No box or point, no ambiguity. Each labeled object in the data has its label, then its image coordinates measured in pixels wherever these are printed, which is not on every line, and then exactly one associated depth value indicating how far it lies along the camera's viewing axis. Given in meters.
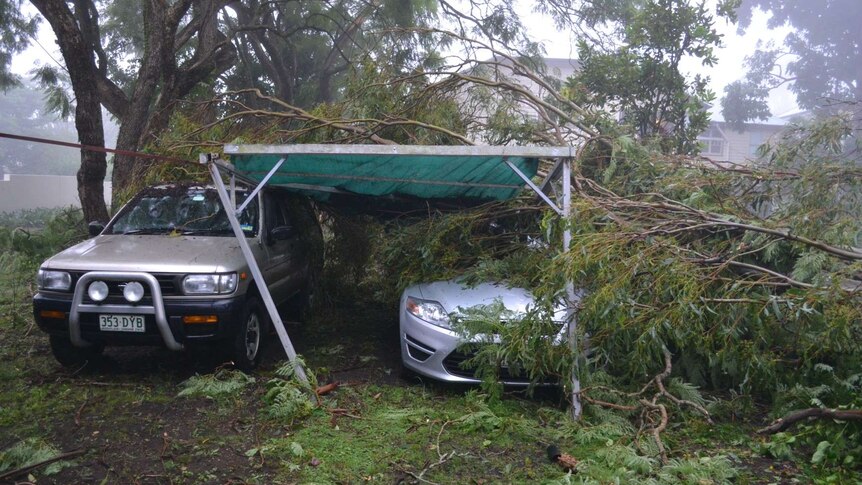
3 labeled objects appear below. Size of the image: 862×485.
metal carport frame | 5.19
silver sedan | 5.63
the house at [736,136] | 21.58
